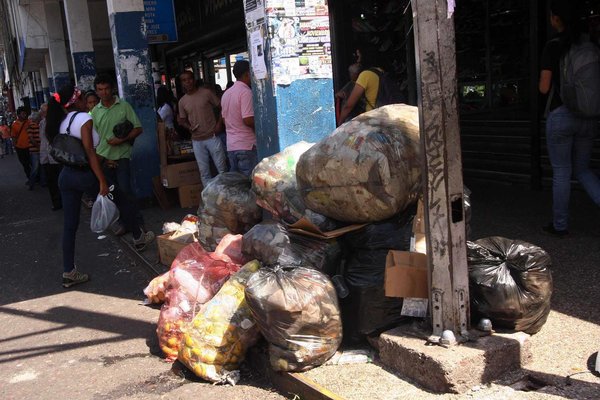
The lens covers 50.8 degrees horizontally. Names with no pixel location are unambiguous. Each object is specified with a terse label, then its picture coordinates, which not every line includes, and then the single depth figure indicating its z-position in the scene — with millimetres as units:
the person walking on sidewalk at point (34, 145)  13305
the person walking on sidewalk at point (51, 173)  10883
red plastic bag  4262
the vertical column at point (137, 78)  9383
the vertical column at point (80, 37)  13133
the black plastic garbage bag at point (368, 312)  3656
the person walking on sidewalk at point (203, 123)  8211
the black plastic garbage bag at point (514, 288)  3379
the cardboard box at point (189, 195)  9039
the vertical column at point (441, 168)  3184
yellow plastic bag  3803
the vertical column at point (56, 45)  18172
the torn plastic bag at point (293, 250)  3877
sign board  11680
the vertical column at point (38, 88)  32125
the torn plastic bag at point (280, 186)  4355
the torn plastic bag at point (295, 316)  3424
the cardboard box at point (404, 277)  3436
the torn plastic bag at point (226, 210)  5191
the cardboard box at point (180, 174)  8961
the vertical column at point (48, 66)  22109
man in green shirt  7430
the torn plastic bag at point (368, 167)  3645
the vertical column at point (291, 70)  4914
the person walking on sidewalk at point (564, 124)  5078
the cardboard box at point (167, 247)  5930
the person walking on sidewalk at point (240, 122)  7074
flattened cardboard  3842
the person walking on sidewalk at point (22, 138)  15289
